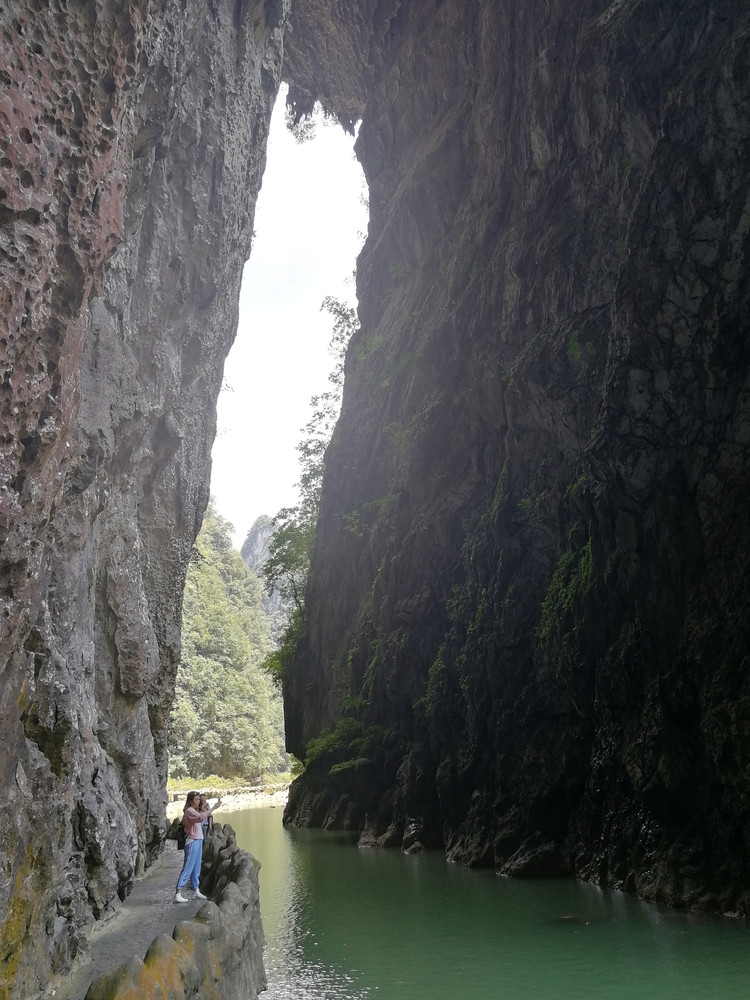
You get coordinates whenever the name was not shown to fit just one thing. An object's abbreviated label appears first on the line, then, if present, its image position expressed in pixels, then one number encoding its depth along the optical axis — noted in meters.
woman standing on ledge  10.68
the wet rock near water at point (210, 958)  5.46
